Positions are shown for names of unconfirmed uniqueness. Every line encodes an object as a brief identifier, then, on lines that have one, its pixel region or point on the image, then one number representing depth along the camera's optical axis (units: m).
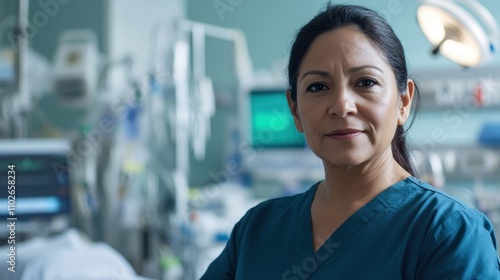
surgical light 1.58
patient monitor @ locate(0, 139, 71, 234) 2.80
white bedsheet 1.90
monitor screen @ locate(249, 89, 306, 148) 3.11
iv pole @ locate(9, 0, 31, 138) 2.94
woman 0.90
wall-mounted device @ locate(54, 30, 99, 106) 3.05
